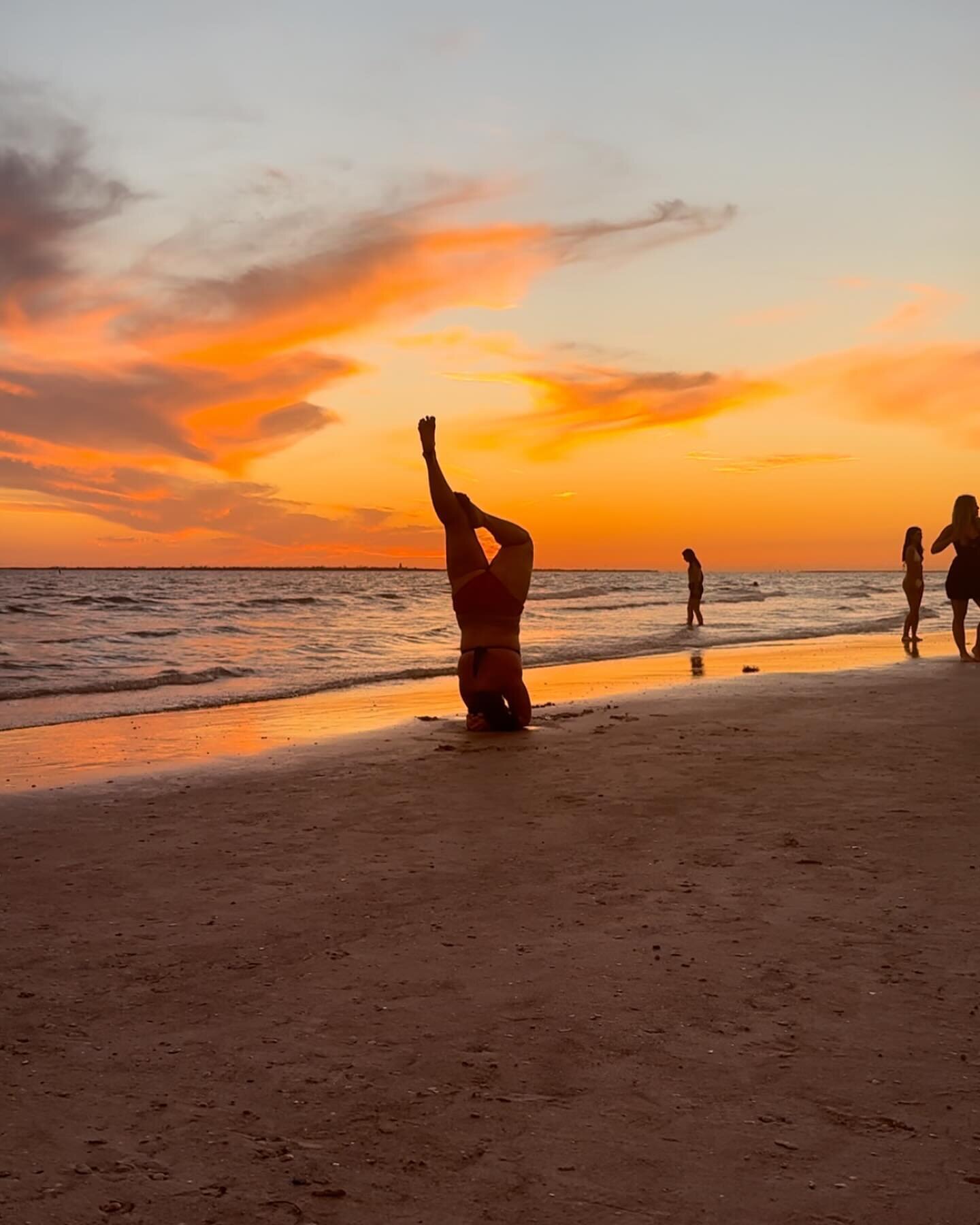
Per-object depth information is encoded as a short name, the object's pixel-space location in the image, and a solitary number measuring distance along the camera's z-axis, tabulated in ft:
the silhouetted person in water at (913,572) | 64.44
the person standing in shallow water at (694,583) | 96.32
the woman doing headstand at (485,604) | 32.42
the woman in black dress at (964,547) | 49.11
